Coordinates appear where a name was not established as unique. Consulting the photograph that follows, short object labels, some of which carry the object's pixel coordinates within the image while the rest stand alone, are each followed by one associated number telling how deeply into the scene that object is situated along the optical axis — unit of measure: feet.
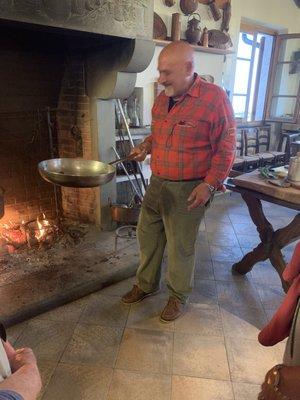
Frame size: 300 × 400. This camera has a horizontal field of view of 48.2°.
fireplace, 6.99
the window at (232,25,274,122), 15.46
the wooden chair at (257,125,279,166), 15.64
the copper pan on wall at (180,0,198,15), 11.27
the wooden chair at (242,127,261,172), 14.57
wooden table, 7.07
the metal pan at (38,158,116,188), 5.72
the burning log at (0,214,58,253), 8.43
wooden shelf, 10.85
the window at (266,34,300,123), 16.02
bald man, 5.54
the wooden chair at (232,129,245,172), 14.35
